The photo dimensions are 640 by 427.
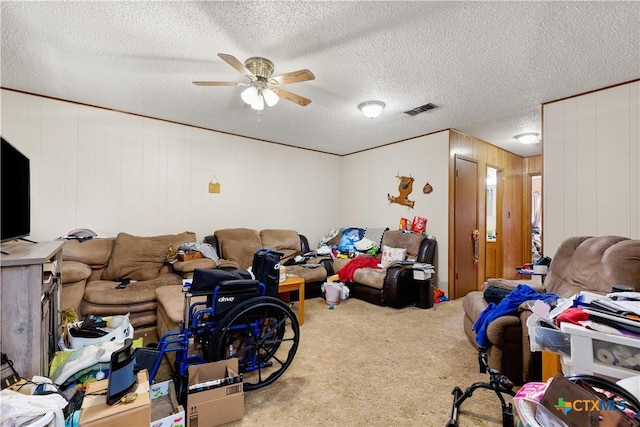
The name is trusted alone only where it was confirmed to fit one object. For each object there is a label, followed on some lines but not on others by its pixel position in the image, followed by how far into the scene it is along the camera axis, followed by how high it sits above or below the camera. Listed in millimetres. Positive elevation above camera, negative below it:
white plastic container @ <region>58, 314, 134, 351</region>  1906 -852
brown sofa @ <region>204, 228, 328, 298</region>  3988 -525
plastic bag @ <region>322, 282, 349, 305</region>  3810 -1063
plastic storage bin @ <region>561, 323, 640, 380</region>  1067 -549
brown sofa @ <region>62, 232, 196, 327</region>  2699 -661
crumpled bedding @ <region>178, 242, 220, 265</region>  3512 -434
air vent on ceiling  3327 +1300
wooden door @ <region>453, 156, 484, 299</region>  4236 -142
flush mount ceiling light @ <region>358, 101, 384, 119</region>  3189 +1224
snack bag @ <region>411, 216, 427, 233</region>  4379 -142
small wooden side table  3061 -797
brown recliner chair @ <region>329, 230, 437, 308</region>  3662 -858
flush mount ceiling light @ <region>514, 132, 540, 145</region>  4275 +1216
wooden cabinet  1268 -441
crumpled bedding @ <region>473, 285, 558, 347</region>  2062 -702
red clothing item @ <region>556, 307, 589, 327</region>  1229 -447
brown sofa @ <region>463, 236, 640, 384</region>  1790 -474
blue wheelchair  1810 -771
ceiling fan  2253 +1084
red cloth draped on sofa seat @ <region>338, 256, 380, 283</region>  4152 -762
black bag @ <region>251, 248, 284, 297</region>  2178 -438
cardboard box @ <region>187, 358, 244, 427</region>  1528 -1032
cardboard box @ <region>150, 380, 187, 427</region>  1396 -1076
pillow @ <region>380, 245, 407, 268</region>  4137 -596
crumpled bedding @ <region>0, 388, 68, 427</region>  1016 -737
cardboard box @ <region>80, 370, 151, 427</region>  1177 -849
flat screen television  1561 +123
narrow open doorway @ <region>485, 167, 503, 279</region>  5024 -490
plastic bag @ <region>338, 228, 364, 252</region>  4906 -425
